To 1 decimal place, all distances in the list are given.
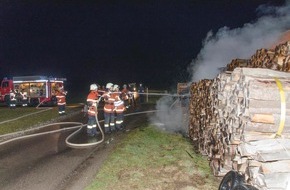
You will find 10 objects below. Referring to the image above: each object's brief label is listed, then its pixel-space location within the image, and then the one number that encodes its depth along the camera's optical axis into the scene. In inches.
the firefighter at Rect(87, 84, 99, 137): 502.9
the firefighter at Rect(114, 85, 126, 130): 538.9
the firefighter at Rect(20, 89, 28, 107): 1045.5
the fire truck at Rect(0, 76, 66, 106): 1069.1
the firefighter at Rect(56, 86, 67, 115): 722.8
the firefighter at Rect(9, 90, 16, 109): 978.7
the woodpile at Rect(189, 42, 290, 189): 205.2
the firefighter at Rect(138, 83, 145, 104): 1076.8
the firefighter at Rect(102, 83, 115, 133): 528.2
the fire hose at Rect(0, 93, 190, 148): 446.6
